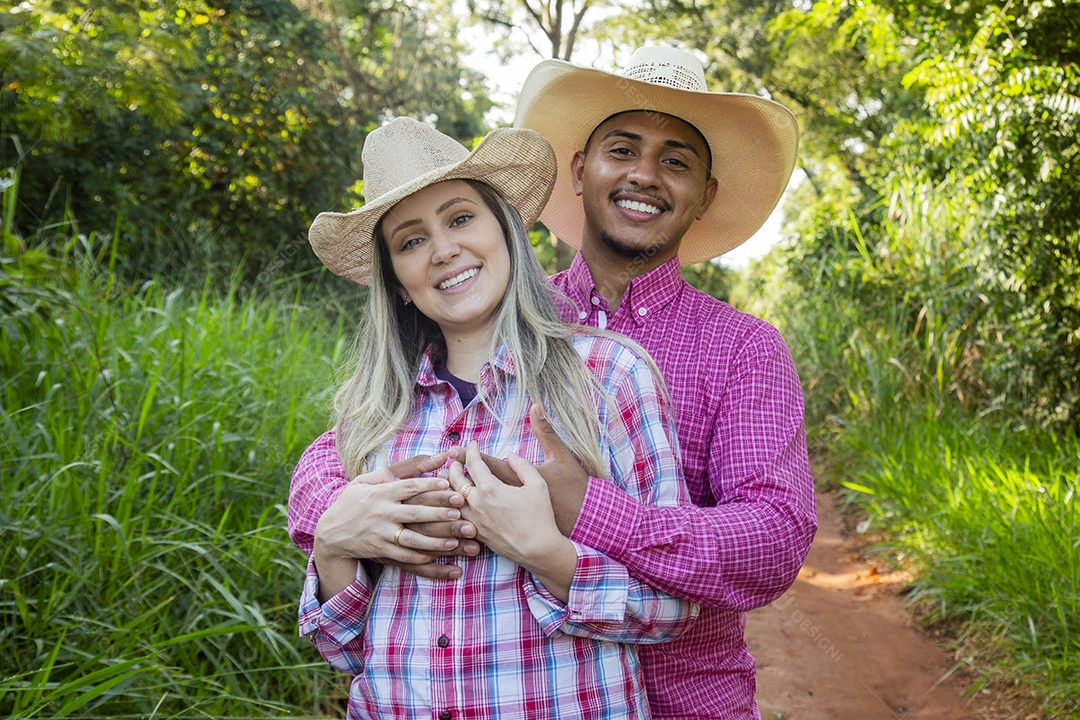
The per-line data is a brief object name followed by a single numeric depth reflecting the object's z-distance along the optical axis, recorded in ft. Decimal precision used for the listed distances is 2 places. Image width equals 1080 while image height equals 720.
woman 5.31
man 5.45
